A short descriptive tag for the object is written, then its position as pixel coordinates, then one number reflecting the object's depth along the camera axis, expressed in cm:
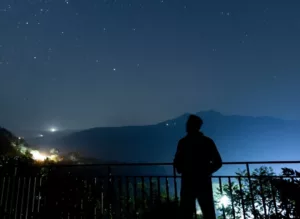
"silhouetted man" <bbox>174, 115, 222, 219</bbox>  345
